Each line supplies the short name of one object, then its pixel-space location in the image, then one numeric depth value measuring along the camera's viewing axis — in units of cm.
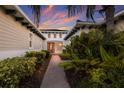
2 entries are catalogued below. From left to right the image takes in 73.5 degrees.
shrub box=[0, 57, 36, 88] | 176
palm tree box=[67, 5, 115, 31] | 312
